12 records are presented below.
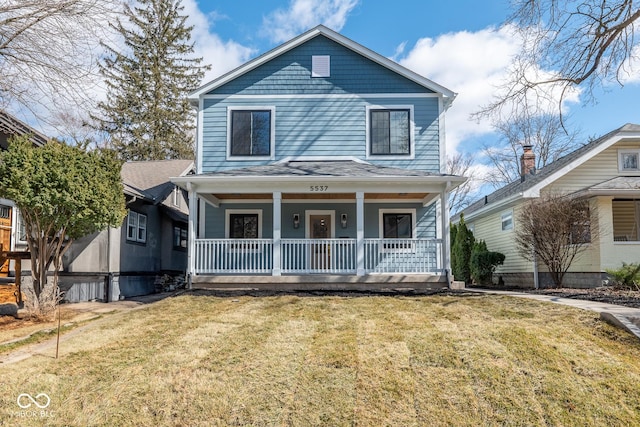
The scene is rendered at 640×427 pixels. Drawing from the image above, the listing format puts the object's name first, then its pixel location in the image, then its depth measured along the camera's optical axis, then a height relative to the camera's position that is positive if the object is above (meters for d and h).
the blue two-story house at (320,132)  13.36 +3.35
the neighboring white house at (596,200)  12.77 +1.34
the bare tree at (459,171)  33.66 +5.43
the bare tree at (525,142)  28.16 +6.55
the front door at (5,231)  10.56 +0.33
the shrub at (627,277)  11.88 -0.85
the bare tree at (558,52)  10.61 +4.84
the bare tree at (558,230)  12.47 +0.41
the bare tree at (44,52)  7.46 +3.27
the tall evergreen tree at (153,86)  28.55 +10.22
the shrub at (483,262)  16.08 -0.62
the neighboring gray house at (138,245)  11.41 -0.01
